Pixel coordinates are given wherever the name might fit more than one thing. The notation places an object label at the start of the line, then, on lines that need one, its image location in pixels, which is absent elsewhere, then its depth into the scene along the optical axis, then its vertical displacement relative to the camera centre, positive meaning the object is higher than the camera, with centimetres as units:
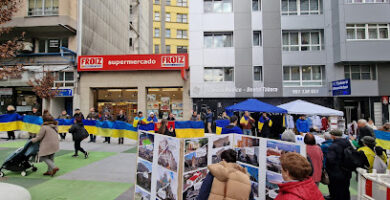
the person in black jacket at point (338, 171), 450 -133
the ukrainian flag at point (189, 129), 1242 -124
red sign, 1947 +399
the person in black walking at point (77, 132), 839 -94
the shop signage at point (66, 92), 2009 +138
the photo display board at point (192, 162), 343 -93
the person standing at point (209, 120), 1507 -93
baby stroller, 638 -147
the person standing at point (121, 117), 1430 -66
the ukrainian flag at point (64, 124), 1328 -103
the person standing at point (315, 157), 450 -103
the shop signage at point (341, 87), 1578 +141
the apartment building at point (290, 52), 1830 +465
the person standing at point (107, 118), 1260 -70
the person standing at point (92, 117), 1287 -60
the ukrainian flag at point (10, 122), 1230 -82
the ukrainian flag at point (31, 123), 1218 -88
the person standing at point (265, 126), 1188 -109
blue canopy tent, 1040 -3
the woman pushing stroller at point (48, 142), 634 -100
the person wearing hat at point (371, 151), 455 -93
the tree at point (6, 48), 662 +178
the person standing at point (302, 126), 1172 -104
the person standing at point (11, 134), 1252 -154
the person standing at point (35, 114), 1253 -38
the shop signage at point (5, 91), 2091 +155
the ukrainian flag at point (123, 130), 1213 -128
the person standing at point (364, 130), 714 -78
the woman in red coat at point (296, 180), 205 -72
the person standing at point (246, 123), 1084 -81
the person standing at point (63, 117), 1330 -64
